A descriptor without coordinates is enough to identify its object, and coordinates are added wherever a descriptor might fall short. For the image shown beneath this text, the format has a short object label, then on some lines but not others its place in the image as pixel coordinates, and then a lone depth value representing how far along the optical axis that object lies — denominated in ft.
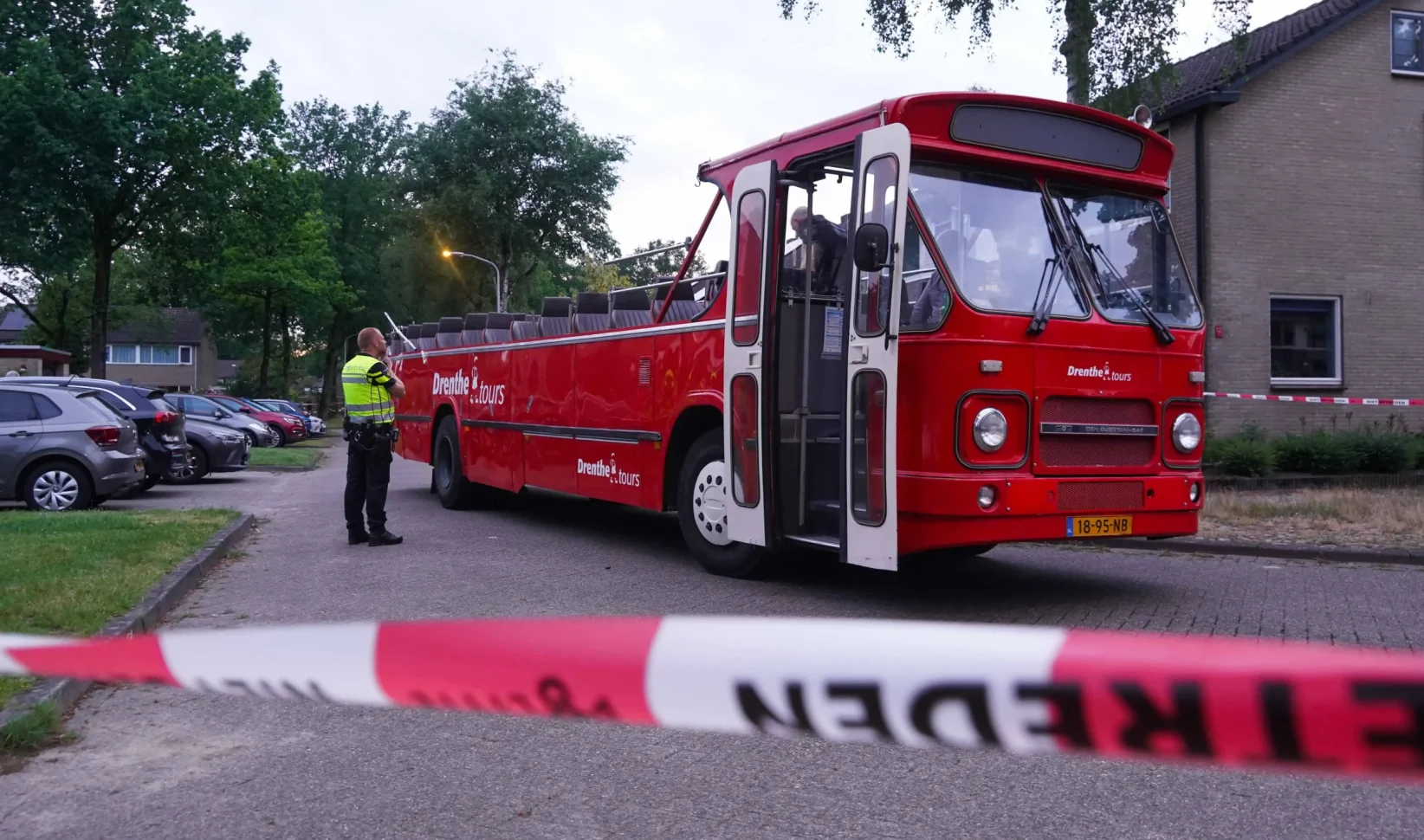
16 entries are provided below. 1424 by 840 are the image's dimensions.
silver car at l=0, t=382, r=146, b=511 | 43.39
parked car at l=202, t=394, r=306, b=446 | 117.08
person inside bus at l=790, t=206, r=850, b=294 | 25.99
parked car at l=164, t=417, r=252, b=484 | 62.28
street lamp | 115.44
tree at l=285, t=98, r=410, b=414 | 195.93
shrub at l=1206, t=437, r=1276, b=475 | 49.01
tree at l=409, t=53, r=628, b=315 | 133.28
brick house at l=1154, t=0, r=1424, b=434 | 60.54
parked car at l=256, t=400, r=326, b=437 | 136.05
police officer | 34.40
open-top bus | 21.85
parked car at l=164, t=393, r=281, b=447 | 83.92
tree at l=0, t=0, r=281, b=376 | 90.79
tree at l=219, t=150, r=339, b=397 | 112.98
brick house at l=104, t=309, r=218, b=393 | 289.12
